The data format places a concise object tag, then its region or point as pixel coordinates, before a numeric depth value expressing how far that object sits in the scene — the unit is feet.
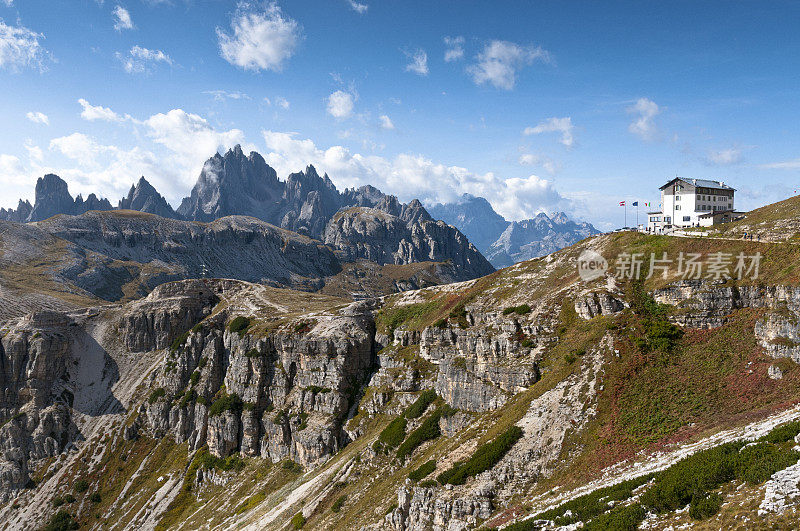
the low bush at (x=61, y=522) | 381.09
